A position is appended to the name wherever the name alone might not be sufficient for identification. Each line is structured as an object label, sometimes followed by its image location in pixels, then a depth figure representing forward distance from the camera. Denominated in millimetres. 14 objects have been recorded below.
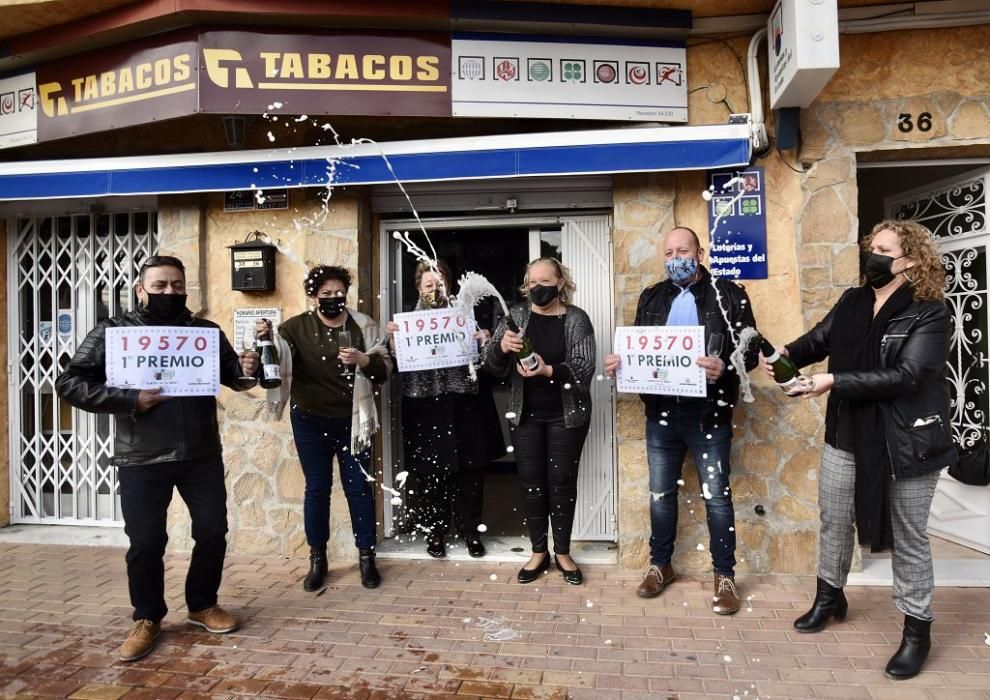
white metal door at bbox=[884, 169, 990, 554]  4855
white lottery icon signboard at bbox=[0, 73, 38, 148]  5258
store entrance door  5098
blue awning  4359
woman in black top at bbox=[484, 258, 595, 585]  4312
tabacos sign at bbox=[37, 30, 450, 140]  4613
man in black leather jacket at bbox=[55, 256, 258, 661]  3443
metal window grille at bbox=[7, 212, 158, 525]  5773
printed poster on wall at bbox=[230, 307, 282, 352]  5066
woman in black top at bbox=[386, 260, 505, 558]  4754
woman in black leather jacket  3123
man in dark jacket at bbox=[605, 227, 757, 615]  3959
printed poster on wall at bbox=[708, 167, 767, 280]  4527
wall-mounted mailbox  4941
